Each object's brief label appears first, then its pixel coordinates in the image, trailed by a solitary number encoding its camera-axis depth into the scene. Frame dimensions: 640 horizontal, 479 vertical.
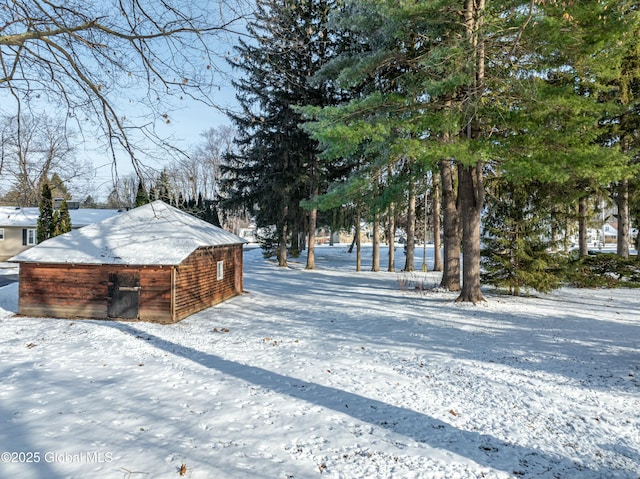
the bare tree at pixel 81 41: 4.93
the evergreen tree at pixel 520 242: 13.24
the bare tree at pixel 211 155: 42.00
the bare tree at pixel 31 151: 6.57
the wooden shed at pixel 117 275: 10.77
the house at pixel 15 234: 28.45
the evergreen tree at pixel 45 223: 25.97
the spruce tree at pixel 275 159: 23.48
